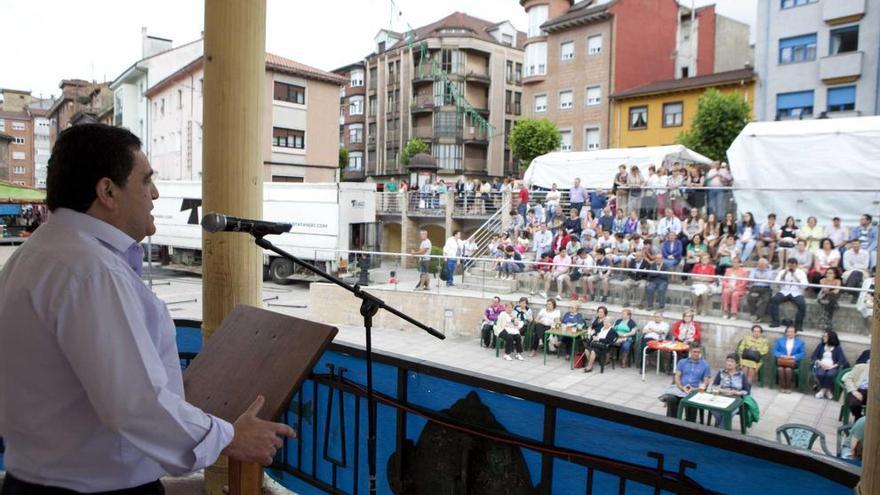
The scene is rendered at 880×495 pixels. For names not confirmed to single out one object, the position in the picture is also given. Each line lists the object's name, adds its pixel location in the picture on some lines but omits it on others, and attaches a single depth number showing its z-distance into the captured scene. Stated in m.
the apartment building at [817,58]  25.06
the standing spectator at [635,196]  15.76
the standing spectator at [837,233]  12.32
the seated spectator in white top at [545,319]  13.16
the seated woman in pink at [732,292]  10.92
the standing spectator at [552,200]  18.67
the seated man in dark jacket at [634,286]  12.20
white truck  21.20
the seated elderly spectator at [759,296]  10.60
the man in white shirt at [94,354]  1.45
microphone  2.16
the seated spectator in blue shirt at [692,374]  9.78
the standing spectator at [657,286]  11.87
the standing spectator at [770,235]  12.71
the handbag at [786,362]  10.13
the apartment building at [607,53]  33.62
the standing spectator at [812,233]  12.51
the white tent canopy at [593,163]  18.69
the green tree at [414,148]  47.06
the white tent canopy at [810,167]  13.16
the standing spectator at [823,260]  11.54
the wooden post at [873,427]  1.35
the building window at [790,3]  26.80
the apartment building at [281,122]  31.98
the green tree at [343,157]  55.96
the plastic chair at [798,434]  6.96
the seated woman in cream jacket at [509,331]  13.50
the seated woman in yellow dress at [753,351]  10.45
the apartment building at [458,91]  48.19
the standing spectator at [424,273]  15.40
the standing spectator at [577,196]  18.22
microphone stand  2.44
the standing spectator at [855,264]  10.70
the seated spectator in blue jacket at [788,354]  10.12
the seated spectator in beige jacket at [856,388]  8.18
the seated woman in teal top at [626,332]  12.12
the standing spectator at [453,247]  18.03
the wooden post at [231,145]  3.38
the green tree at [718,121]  25.70
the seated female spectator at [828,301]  9.91
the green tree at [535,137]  34.12
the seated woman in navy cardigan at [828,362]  9.70
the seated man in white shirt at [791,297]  10.19
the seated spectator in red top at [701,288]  11.28
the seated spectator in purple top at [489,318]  14.02
